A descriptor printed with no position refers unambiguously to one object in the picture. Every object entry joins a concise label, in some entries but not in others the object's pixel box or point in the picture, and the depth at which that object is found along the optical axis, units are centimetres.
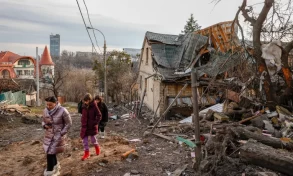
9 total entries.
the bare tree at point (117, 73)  2911
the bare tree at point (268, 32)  615
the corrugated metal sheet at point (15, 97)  1978
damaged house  1398
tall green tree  4202
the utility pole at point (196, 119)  397
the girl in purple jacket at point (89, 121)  539
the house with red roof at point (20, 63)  4820
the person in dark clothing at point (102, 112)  721
